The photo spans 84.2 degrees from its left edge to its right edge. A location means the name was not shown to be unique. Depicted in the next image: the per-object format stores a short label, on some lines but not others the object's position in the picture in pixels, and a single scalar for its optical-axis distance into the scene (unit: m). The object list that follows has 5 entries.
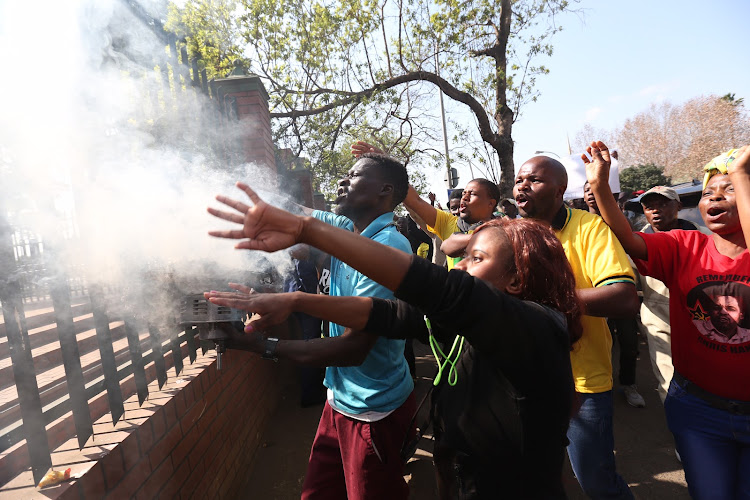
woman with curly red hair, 1.09
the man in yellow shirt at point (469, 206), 3.92
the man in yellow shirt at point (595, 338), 1.99
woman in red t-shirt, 1.85
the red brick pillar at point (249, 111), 4.66
